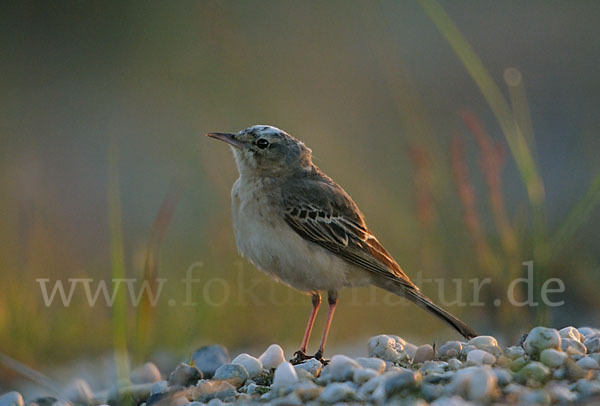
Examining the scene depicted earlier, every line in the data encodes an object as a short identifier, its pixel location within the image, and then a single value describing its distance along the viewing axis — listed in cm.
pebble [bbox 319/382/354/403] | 804
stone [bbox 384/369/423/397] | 781
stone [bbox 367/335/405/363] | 989
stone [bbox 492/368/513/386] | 786
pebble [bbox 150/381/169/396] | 962
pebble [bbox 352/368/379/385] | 845
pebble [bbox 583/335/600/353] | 955
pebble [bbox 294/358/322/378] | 937
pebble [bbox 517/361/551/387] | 802
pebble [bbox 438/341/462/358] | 965
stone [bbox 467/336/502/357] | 952
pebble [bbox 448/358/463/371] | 881
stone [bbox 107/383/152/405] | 876
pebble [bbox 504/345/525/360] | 910
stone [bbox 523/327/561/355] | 882
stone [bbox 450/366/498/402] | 755
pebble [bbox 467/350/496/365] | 895
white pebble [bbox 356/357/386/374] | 886
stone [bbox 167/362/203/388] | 983
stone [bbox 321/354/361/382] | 872
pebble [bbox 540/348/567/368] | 837
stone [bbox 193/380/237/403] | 895
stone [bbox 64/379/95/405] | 1027
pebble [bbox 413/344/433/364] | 966
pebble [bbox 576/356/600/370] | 846
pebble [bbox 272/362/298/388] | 866
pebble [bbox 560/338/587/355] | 900
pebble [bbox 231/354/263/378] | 973
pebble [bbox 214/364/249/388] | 949
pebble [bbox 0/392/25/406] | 964
